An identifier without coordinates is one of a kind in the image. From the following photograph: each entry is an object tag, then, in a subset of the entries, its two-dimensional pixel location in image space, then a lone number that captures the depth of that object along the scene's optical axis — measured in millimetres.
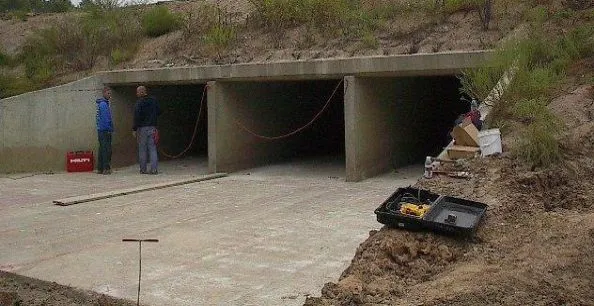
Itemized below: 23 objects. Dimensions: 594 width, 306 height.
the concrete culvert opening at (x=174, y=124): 14508
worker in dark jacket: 12664
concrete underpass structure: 11188
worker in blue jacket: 12750
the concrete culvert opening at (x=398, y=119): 11250
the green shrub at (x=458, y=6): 12719
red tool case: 13492
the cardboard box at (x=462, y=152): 7027
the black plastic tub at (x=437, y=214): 5066
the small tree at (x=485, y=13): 11992
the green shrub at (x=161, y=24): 16484
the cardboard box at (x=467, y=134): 7199
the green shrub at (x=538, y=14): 11133
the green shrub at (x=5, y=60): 16422
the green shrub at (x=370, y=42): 12540
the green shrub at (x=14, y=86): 14134
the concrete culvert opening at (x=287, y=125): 13312
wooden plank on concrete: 9430
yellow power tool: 5277
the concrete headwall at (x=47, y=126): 12906
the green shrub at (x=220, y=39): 14109
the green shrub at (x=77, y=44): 15828
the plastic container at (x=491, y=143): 6875
